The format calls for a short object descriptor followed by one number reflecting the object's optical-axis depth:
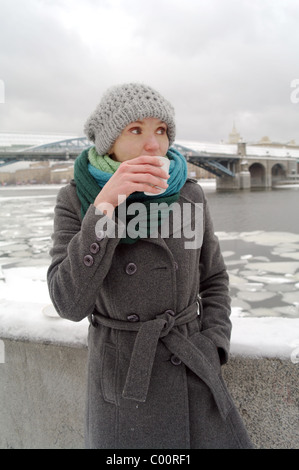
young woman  0.87
